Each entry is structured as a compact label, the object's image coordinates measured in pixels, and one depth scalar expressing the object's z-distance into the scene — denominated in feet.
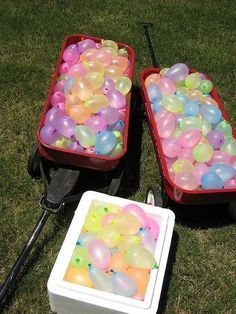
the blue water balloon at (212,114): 7.51
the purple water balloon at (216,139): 7.15
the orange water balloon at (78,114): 7.10
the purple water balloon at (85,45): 8.49
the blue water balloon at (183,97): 7.76
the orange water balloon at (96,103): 7.24
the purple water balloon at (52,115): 6.99
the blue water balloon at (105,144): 6.68
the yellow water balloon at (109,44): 8.63
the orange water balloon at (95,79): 7.60
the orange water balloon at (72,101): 7.26
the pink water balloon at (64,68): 8.08
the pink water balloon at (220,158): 7.00
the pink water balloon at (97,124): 7.03
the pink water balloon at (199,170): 6.75
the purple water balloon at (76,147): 6.83
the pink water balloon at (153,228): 6.01
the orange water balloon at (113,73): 8.03
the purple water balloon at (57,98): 7.40
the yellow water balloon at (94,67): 7.91
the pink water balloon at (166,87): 8.00
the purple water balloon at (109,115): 7.13
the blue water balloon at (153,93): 7.93
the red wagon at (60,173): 6.26
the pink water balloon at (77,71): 7.82
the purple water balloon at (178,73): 8.23
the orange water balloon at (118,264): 5.55
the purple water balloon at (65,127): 6.88
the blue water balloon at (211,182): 6.54
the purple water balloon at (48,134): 6.75
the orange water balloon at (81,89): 7.40
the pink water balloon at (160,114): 7.52
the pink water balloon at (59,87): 7.63
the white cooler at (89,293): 5.24
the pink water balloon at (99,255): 5.50
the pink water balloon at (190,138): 7.11
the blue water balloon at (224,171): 6.71
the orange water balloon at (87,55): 8.25
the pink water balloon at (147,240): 5.81
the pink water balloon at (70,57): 8.21
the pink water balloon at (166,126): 7.33
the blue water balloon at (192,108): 7.59
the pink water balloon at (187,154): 7.06
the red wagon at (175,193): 6.45
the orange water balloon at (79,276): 5.38
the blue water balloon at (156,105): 7.77
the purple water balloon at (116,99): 7.43
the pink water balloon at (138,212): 5.98
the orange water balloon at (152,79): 8.22
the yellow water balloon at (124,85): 7.76
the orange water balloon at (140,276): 5.42
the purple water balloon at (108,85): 7.65
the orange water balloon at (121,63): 8.24
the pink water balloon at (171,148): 7.02
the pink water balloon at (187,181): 6.58
